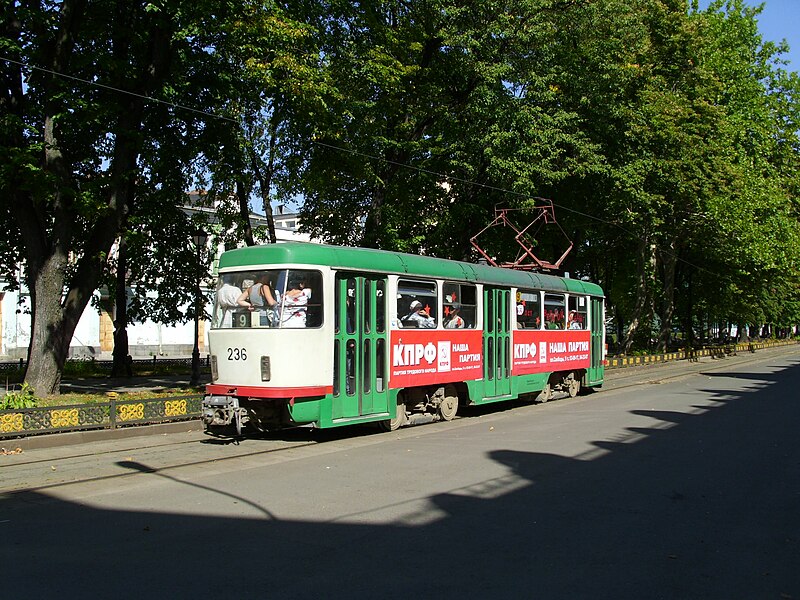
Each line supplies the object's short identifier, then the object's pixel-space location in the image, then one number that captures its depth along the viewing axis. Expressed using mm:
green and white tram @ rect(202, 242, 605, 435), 12455
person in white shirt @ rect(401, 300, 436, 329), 14938
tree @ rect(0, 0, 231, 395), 17000
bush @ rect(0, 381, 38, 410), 13016
